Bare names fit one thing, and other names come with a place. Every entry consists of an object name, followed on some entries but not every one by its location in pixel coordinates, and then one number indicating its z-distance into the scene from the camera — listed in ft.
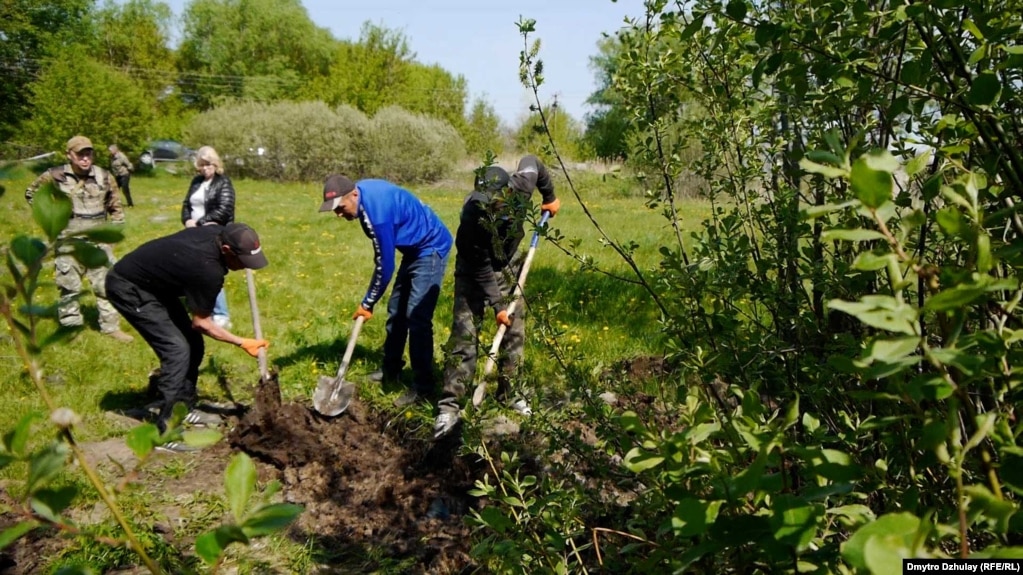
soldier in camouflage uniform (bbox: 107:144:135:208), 53.98
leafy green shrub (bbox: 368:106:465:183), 91.09
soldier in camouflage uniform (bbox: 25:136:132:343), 20.07
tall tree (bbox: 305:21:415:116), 134.92
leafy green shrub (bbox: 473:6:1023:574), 2.52
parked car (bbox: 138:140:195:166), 111.04
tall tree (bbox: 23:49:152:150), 75.56
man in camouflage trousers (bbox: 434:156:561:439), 14.21
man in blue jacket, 15.42
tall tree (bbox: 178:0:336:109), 158.40
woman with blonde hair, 20.90
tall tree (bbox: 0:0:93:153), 97.19
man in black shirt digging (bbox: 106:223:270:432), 14.28
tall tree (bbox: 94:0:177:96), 145.89
